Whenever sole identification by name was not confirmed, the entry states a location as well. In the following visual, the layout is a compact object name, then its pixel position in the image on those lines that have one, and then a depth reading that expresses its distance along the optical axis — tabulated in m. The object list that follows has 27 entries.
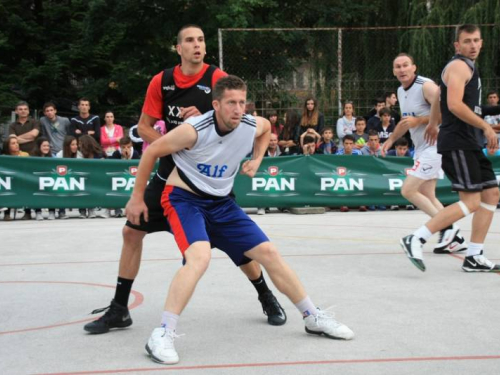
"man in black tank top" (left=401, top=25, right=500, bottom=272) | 6.98
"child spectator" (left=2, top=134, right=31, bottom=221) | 13.58
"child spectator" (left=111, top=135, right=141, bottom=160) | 13.87
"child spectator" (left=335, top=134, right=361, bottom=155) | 14.64
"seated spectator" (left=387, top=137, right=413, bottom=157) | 14.26
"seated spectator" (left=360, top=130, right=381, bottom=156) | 14.34
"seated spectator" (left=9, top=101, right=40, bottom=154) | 14.31
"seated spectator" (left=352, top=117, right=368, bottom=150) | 15.27
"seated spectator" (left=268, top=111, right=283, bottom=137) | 15.97
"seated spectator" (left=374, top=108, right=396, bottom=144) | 15.27
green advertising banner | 13.33
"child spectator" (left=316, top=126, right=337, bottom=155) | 15.09
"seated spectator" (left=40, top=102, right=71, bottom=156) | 14.88
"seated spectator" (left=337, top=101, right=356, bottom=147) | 15.78
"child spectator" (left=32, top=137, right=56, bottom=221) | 13.62
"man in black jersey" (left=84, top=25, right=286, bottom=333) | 5.37
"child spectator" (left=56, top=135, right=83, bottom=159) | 13.90
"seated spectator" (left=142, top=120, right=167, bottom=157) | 10.35
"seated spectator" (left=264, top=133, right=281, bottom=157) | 14.48
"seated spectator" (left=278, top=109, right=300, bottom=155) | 15.40
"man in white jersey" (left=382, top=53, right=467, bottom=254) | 8.25
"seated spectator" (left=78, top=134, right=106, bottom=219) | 13.81
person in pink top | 14.91
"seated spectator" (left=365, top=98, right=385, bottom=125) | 15.80
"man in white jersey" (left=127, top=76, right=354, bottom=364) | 4.90
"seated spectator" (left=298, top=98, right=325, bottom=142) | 15.34
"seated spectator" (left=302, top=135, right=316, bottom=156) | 14.34
